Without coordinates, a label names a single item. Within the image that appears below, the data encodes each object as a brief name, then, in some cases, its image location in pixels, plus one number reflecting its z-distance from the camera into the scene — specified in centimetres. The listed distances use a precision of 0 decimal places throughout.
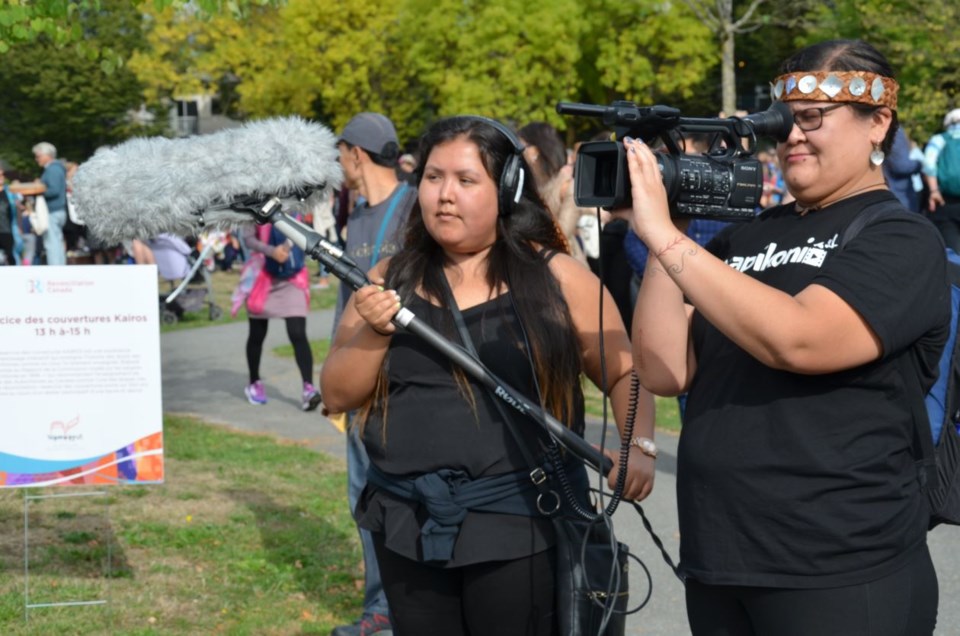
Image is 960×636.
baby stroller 1595
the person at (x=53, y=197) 1928
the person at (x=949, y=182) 1071
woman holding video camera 246
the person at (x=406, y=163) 2036
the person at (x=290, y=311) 1038
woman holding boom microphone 335
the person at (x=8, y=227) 1773
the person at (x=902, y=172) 1144
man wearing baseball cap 509
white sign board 526
